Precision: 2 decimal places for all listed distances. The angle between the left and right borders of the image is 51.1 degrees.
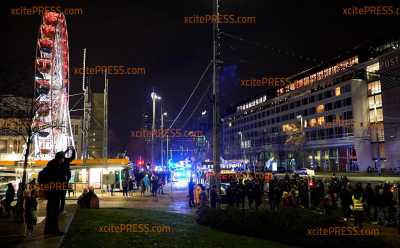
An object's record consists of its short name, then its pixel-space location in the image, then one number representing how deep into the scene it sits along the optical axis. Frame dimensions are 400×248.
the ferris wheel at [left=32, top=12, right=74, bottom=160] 43.12
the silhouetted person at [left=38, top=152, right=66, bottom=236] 10.42
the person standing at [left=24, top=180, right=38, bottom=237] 12.76
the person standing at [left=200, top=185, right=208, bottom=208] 25.34
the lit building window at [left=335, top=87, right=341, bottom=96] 89.31
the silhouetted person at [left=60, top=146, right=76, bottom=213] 10.86
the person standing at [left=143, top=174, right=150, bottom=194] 37.94
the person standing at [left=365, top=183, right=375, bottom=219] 20.93
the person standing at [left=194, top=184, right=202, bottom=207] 28.11
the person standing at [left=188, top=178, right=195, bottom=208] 28.39
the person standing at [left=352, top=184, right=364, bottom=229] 17.80
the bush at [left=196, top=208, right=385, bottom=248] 11.62
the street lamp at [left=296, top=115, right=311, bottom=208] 26.50
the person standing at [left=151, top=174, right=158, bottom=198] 36.50
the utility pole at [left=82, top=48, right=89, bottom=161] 41.72
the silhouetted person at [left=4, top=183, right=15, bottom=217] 20.50
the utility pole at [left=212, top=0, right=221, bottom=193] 19.22
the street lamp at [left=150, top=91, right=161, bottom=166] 44.56
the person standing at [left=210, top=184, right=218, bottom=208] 22.91
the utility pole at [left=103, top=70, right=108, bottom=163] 35.50
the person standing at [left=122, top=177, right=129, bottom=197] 36.25
